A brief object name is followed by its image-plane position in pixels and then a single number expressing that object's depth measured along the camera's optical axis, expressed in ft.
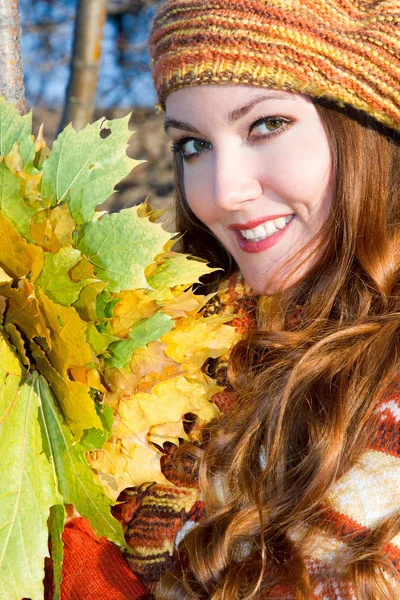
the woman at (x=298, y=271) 2.51
